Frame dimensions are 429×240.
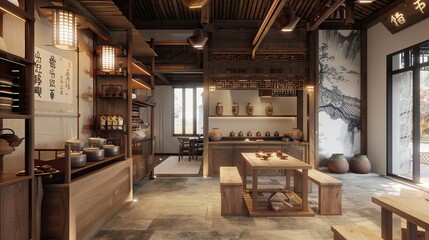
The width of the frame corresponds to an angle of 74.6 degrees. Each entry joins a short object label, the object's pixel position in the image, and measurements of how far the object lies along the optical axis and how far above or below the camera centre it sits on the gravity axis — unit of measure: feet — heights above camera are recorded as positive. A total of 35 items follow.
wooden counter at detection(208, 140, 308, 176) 22.86 -2.40
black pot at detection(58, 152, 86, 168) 9.89 -1.41
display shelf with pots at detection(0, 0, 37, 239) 7.08 +0.11
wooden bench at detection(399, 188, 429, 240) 8.66 -3.45
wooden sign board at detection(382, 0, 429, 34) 17.53 +7.04
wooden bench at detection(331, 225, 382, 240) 7.71 -3.24
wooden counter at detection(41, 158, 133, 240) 8.80 -2.97
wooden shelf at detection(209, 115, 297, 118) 25.31 +0.34
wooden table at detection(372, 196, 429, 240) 6.47 -2.28
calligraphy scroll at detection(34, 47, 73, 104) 10.44 +1.72
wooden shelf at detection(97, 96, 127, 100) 15.29 +1.24
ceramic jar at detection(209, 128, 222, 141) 23.35 -1.27
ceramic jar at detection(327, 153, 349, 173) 22.93 -3.63
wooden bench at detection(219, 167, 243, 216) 13.17 -3.67
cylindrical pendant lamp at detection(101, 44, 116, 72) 14.35 +3.22
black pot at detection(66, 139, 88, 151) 11.15 -0.99
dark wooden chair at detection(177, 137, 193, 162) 32.54 -3.30
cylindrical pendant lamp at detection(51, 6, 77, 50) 9.67 +3.22
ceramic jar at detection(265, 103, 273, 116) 25.52 +0.88
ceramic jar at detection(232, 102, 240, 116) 25.40 +0.97
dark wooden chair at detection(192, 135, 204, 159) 32.91 -3.13
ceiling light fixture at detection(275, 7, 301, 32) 16.51 +5.95
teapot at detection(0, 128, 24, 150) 7.73 -0.52
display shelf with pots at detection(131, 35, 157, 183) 17.66 -0.01
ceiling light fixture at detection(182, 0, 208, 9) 11.64 +4.87
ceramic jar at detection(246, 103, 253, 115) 25.46 +0.97
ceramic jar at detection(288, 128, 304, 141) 23.85 -1.30
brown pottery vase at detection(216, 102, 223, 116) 25.07 +0.96
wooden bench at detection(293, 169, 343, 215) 13.21 -3.70
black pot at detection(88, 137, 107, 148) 13.00 -1.03
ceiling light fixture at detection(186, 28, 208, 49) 20.35 +5.87
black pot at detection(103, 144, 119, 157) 13.07 -1.41
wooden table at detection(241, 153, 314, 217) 12.77 -3.26
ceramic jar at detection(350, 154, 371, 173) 22.90 -3.63
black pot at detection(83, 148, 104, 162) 11.39 -1.39
